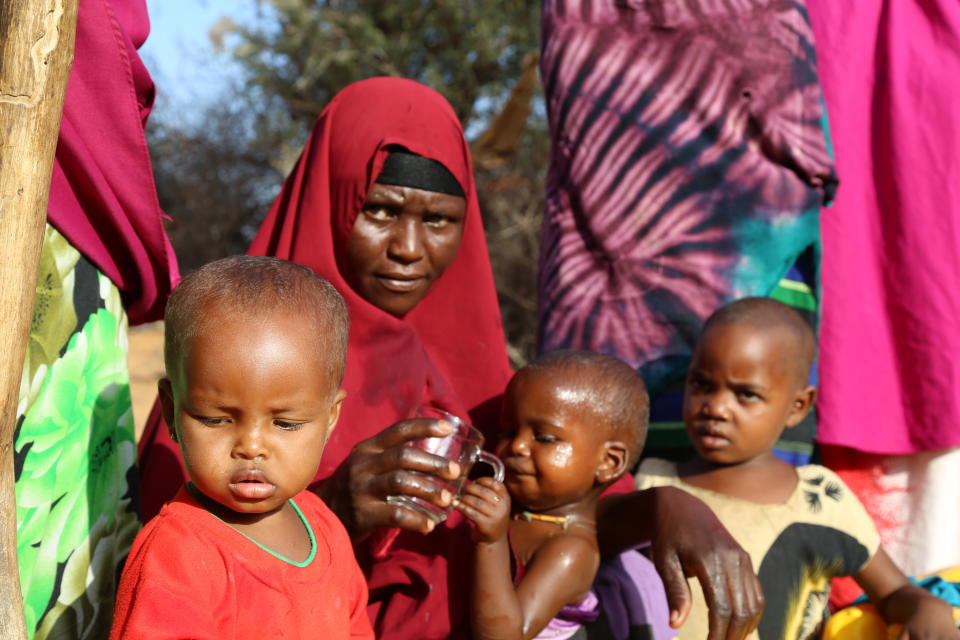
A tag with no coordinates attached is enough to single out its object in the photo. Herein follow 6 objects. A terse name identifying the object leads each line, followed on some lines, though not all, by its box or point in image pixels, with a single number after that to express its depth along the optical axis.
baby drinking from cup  2.41
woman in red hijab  2.27
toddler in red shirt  1.74
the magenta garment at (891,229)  3.48
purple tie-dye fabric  3.54
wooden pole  1.58
